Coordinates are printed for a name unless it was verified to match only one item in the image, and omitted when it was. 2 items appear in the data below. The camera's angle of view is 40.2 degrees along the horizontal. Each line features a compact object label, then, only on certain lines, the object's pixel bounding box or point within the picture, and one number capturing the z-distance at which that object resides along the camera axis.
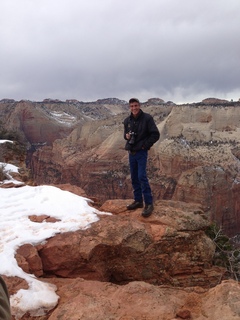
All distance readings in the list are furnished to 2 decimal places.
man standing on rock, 5.76
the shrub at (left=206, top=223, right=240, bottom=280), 5.99
